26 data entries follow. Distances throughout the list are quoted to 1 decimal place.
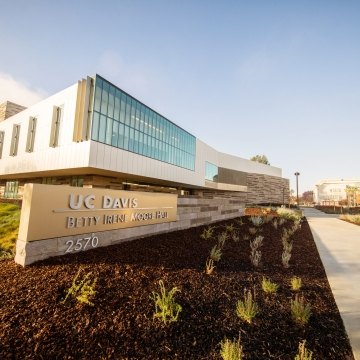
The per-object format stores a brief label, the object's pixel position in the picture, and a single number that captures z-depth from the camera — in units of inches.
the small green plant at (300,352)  108.9
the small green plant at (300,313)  141.3
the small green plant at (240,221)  520.1
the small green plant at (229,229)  419.7
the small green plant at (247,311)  141.0
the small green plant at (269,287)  180.2
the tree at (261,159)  3239.2
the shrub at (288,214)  729.7
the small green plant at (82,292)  139.0
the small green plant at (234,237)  353.8
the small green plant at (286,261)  249.3
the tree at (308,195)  5382.9
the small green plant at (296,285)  188.4
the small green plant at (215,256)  245.8
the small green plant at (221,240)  310.5
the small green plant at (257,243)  311.6
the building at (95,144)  647.8
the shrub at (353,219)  774.4
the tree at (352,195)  2344.7
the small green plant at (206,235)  343.2
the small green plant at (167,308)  133.2
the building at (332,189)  4394.7
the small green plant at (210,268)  206.4
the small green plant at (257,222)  518.6
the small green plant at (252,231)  424.6
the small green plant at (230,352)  104.1
